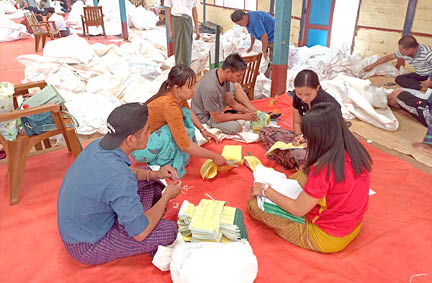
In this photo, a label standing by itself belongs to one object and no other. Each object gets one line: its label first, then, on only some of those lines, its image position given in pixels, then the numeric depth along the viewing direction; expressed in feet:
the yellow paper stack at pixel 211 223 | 5.52
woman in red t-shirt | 4.86
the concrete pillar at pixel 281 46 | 12.74
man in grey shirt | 9.26
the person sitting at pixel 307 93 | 7.68
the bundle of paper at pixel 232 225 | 5.60
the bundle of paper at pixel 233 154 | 8.55
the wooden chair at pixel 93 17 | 27.99
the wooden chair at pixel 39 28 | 23.93
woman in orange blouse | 7.57
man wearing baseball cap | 4.64
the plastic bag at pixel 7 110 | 7.70
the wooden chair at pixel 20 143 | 7.36
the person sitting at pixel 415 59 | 12.93
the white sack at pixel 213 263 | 4.80
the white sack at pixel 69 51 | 18.10
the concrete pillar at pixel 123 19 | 27.04
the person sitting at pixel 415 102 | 11.03
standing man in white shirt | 14.64
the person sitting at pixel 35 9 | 32.84
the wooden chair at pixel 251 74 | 12.19
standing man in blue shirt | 16.22
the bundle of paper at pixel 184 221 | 5.86
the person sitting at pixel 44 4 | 35.22
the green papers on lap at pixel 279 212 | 5.90
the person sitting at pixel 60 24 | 28.25
